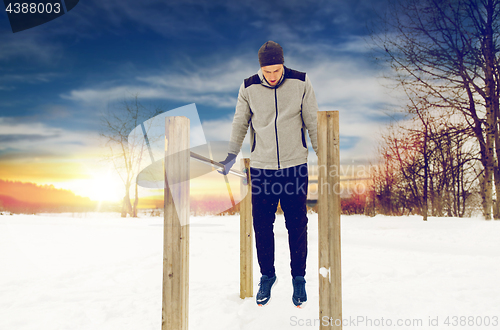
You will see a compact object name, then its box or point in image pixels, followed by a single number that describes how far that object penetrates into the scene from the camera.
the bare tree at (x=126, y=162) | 10.73
